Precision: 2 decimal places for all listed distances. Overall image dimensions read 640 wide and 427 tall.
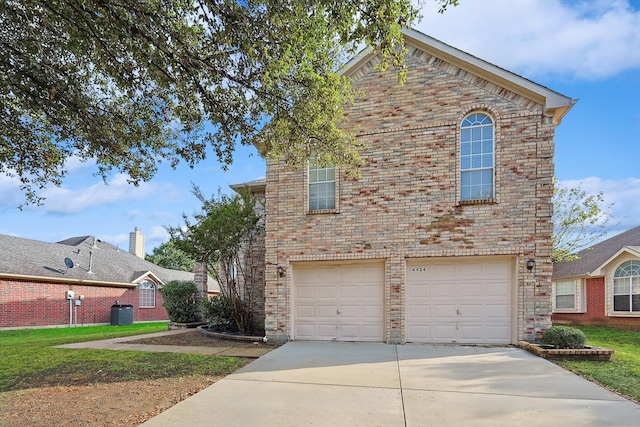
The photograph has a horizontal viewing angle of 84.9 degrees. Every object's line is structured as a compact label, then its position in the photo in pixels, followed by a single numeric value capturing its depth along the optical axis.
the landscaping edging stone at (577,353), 7.22
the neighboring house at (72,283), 17.14
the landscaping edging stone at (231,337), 9.59
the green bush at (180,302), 13.90
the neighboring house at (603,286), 14.68
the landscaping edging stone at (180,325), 13.38
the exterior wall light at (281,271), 9.67
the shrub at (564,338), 7.52
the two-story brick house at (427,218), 8.50
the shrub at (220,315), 11.78
